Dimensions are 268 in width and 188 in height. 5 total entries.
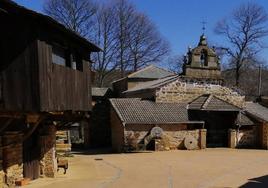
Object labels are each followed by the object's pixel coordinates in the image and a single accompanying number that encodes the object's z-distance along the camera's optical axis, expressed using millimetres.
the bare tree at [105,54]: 42875
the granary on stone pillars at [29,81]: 12383
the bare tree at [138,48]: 44562
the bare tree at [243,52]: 44875
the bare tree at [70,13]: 39031
